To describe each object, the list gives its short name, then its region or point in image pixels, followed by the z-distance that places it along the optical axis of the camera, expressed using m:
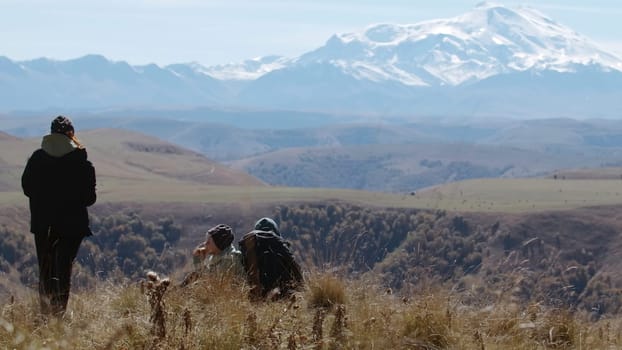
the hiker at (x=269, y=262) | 19.67
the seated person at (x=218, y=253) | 19.72
